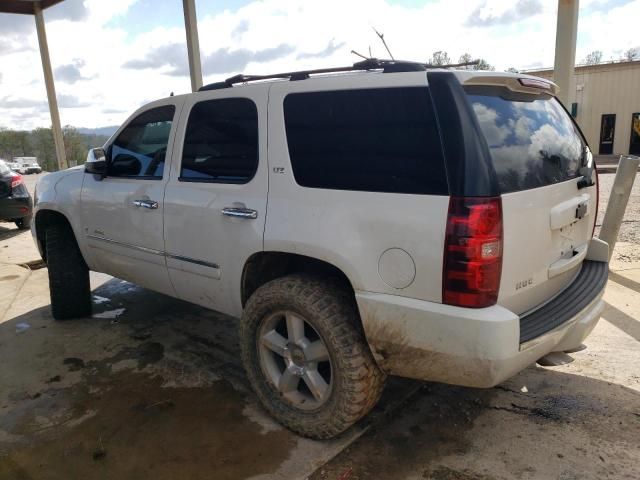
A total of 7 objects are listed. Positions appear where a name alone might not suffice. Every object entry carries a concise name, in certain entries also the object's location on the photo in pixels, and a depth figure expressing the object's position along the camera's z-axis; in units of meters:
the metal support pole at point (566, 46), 5.35
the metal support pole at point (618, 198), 4.63
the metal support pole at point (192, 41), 8.55
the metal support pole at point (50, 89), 13.40
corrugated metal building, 23.80
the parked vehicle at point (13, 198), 8.58
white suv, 2.11
